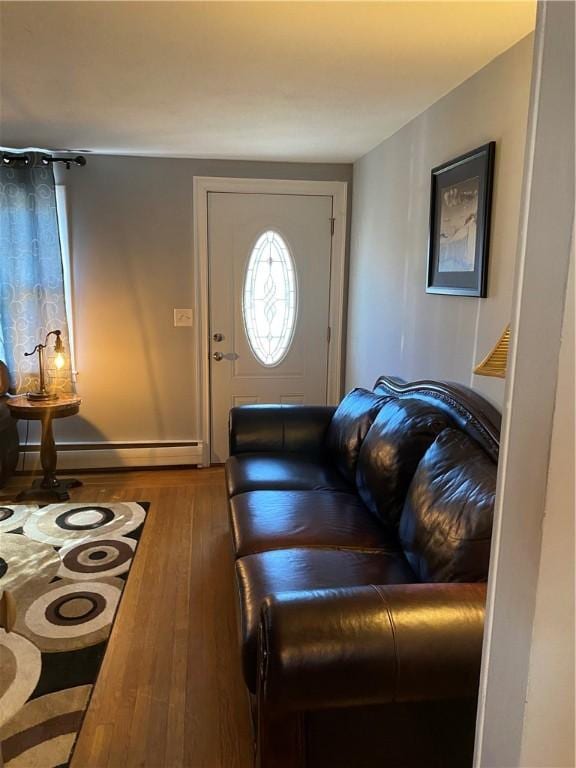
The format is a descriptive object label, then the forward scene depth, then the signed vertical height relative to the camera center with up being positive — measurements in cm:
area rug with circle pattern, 184 -136
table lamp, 375 -50
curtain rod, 378 +81
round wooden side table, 360 -93
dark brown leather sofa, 130 -84
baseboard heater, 425 -123
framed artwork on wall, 223 +28
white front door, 420 -8
